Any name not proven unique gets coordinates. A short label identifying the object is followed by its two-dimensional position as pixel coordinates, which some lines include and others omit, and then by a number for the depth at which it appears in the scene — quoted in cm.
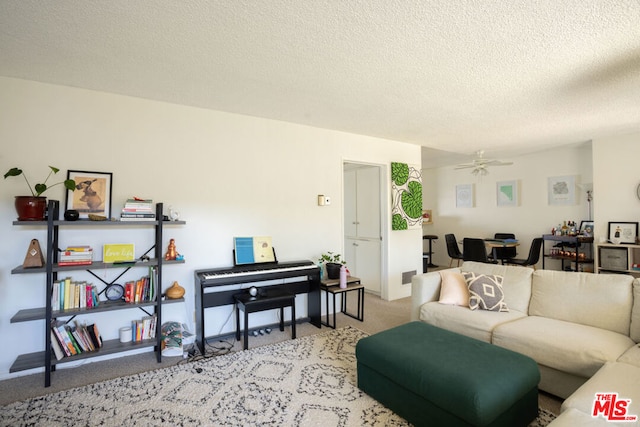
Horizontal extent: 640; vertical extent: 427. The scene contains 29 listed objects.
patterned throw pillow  287
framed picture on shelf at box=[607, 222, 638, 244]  439
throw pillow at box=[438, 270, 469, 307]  305
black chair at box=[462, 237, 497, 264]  546
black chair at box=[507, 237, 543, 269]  538
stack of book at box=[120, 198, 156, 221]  281
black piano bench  306
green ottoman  169
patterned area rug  205
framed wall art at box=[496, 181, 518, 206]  645
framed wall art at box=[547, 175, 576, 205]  564
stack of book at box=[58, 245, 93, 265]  261
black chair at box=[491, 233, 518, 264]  587
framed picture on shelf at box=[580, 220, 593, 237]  521
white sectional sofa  191
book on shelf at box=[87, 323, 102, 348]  272
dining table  572
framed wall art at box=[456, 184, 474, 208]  729
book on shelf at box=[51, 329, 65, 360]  254
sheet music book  347
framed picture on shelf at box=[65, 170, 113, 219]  280
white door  502
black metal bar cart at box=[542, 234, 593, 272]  506
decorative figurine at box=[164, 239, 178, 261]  304
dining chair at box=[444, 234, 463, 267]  654
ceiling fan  479
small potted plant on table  390
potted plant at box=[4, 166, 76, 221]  245
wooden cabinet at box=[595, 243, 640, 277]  434
